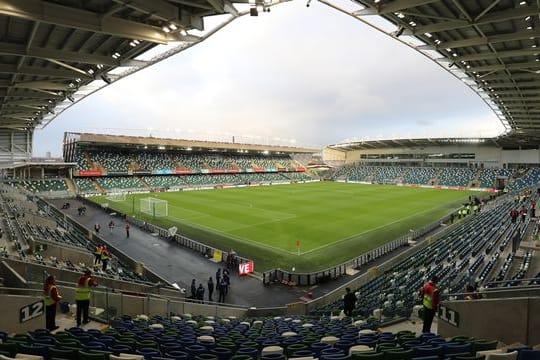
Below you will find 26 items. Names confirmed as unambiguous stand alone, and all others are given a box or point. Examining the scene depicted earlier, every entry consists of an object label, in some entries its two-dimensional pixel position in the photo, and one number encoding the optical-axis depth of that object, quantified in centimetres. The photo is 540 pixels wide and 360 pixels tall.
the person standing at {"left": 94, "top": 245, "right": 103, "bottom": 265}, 1800
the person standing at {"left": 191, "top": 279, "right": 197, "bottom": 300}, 1475
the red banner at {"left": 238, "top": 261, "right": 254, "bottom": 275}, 1839
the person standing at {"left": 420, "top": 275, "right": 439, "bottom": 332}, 740
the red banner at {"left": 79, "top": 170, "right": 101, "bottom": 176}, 5434
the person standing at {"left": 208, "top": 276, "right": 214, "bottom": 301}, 1519
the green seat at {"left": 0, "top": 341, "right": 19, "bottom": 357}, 455
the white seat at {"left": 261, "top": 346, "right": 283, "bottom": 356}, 548
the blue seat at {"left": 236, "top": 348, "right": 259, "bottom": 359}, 534
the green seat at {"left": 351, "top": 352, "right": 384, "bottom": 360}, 440
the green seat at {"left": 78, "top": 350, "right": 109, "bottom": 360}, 439
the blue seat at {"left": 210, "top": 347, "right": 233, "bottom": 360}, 531
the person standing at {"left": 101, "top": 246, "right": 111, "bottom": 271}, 1683
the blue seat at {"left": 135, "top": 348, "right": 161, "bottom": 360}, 502
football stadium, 638
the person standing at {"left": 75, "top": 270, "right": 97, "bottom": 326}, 811
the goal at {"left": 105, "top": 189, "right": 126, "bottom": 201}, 4581
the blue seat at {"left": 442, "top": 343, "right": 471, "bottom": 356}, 467
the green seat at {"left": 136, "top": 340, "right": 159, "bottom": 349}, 564
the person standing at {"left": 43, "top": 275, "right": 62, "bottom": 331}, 753
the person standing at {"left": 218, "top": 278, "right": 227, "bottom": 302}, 1552
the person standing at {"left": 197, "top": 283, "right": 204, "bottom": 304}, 1461
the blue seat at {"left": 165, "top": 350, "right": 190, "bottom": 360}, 505
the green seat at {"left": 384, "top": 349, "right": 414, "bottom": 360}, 450
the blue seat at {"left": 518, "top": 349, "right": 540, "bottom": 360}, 390
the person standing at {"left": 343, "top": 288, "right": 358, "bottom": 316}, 1073
